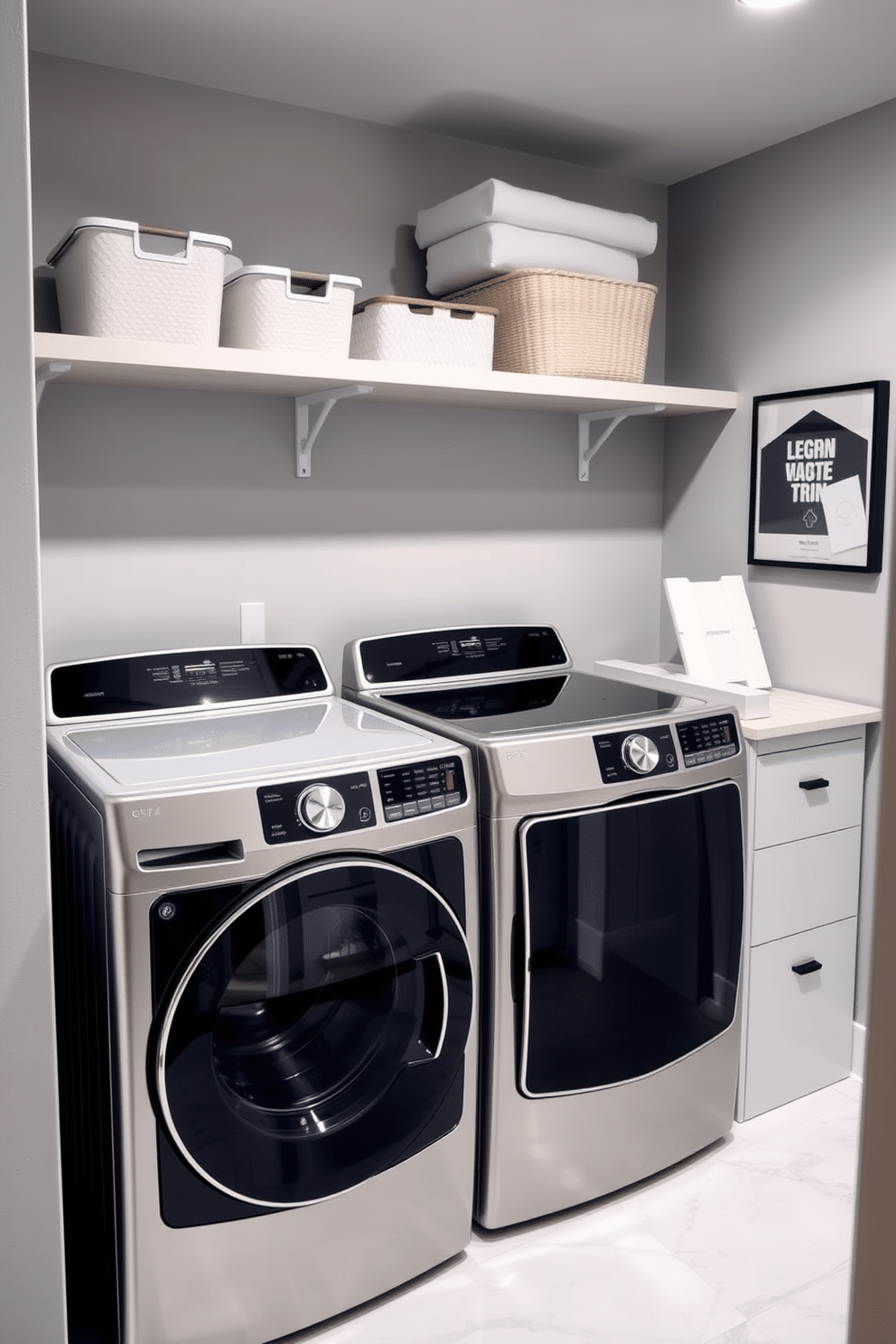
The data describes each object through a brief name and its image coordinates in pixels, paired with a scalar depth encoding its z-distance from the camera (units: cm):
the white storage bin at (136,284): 191
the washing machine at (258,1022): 159
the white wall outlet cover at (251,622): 247
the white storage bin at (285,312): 209
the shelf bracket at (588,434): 282
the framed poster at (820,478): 251
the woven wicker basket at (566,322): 241
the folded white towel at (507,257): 236
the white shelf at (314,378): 192
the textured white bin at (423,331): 227
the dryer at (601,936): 195
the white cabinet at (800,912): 240
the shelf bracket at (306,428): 238
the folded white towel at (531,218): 233
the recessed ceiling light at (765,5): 191
